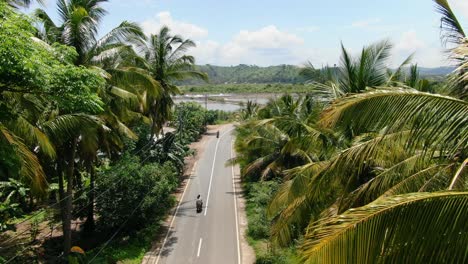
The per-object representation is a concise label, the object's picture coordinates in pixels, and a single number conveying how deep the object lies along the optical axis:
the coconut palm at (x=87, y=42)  14.04
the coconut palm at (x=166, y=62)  23.75
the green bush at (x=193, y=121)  41.30
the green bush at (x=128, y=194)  19.30
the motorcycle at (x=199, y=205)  24.64
